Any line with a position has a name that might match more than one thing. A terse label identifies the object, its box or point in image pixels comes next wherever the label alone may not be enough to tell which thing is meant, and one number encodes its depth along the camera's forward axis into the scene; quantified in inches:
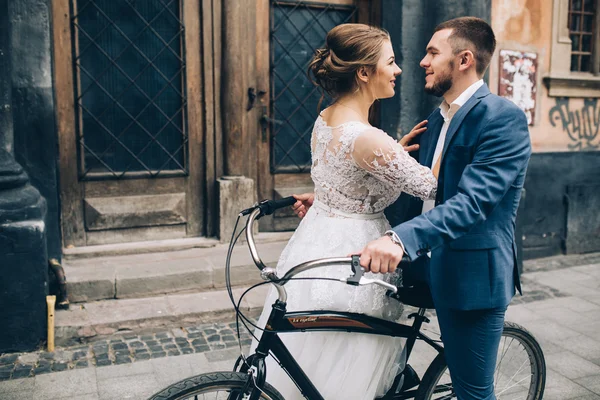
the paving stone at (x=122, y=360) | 164.6
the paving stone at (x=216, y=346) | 174.9
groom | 82.6
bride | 102.1
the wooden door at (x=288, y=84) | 238.1
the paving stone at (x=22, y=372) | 155.7
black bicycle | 84.1
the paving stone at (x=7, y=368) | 158.7
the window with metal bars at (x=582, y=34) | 275.7
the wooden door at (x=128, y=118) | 211.9
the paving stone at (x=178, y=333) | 183.2
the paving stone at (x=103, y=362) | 162.6
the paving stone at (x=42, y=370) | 158.1
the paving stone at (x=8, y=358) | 163.5
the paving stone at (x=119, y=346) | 173.8
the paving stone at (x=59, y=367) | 159.8
